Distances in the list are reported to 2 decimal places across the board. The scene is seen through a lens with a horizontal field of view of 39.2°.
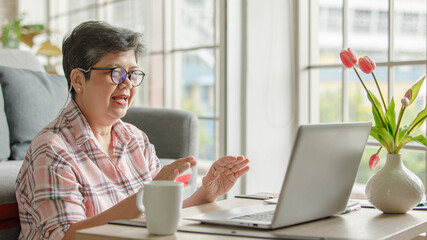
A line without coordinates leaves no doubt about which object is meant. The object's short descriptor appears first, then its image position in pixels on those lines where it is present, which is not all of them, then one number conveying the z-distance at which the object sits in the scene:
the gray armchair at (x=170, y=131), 2.47
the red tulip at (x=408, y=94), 1.44
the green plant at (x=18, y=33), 4.15
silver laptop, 1.11
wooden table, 1.08
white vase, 1.34
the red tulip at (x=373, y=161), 1.48
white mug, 1.06
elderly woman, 1.38
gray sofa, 2.33
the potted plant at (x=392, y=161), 1.35
